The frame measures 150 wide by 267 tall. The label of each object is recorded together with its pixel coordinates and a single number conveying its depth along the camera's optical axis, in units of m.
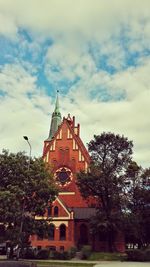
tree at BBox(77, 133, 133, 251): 46.22
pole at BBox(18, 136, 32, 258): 35.85
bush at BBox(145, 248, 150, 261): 39.56
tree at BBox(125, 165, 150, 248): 46.91
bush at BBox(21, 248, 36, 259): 41.18
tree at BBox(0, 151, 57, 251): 36.22
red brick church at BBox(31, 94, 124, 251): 52.12
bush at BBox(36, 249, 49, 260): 41.22
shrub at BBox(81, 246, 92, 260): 42.88
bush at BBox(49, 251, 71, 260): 42.00
